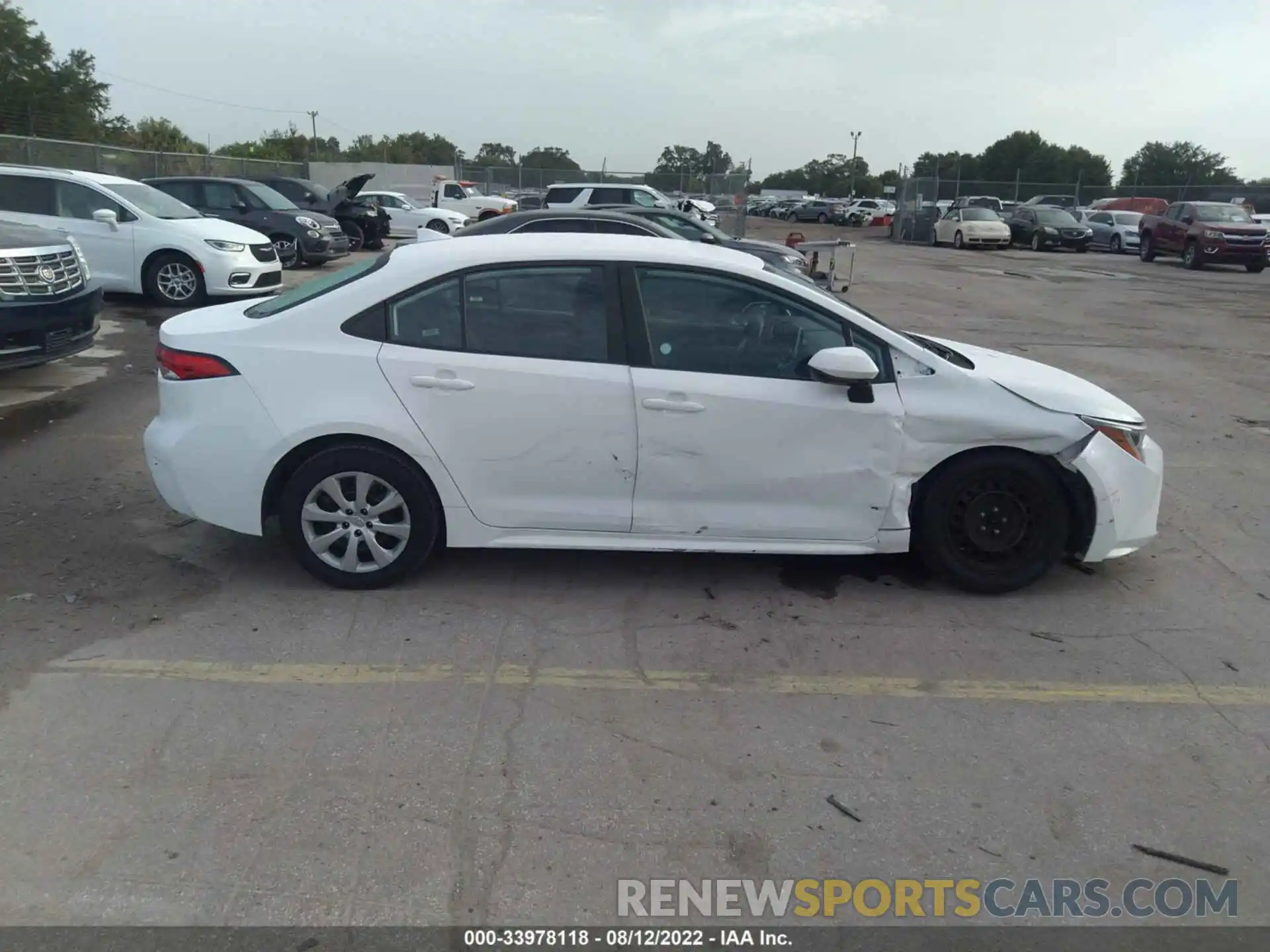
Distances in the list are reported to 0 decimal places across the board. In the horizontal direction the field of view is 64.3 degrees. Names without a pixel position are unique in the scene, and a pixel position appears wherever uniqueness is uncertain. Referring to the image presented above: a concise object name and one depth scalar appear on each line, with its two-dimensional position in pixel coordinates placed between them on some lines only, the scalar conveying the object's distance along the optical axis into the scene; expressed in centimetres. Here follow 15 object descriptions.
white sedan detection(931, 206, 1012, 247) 3425
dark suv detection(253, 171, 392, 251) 2162
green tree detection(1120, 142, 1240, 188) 6066
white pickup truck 3014
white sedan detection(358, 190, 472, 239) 2684
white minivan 1266
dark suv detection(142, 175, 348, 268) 1748
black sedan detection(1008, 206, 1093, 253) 3322
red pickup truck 2620
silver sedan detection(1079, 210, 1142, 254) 3291
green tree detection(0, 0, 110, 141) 4541
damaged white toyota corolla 453
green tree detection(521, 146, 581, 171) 4788
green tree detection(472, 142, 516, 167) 5782
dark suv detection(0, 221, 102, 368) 774
